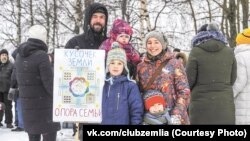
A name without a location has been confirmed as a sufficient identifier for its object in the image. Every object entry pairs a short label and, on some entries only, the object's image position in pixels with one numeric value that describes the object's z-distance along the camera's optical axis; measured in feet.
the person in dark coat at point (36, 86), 13.25
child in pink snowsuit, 11.12
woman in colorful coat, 10.40
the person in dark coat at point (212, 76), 12.10
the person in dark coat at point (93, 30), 12.12
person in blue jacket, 10.22
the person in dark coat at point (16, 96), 19.67
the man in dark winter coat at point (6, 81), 26.18
